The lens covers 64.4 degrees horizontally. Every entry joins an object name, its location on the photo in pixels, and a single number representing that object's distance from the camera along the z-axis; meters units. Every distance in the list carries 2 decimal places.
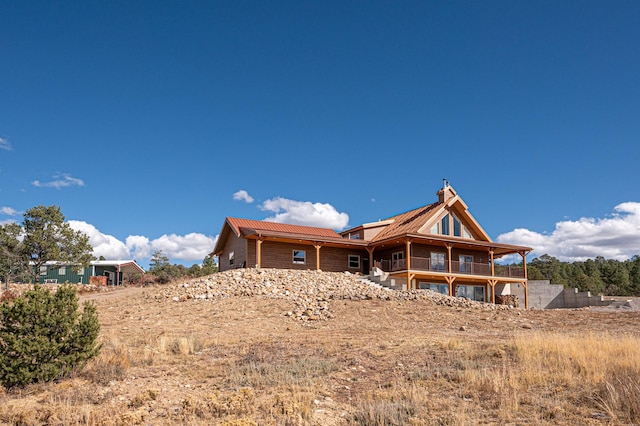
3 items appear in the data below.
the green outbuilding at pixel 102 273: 45.78
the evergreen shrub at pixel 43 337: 9.49
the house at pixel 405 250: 31.94
